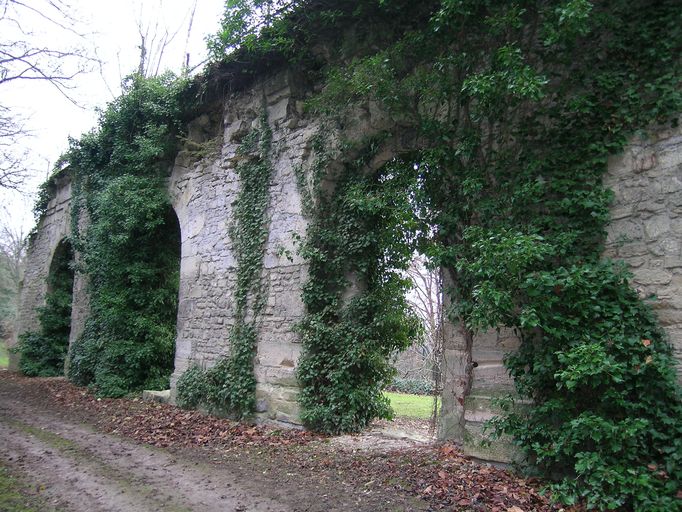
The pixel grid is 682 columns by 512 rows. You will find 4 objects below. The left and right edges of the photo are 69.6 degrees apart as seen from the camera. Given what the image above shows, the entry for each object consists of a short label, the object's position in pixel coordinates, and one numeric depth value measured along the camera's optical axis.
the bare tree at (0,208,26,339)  24.86
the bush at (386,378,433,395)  13.16
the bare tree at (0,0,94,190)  8.01
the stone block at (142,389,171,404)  7.80
